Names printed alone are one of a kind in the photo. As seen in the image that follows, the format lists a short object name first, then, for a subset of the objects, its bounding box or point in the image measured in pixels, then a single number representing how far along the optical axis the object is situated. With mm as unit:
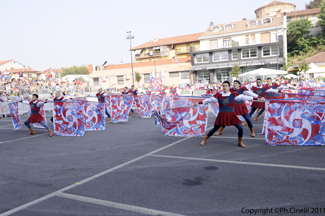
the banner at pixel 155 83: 24925
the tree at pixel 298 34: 51812
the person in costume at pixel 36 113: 11109
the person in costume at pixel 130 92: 16794
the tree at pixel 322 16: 51812
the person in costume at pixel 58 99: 11747
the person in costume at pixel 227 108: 7426
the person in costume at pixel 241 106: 9057
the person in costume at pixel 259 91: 10867
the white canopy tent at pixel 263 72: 22234
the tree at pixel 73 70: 111750
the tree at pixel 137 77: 51938
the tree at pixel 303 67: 34838
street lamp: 38750
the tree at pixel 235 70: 40875
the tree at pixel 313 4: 75188
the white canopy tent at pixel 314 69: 27823
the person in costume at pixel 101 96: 14603
